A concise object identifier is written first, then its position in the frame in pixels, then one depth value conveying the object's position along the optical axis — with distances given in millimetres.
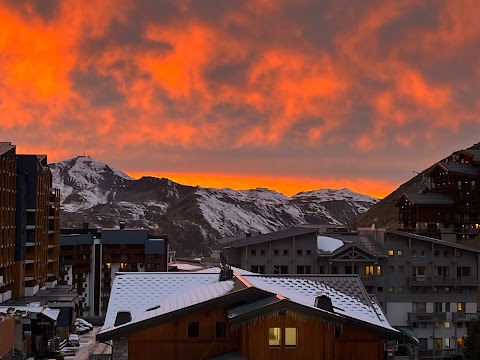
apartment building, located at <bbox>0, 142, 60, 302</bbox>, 75438
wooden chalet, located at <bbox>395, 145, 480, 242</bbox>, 126688
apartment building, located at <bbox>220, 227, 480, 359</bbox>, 77188
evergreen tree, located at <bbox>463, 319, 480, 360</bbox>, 67875
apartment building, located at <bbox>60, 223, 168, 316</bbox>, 116312
